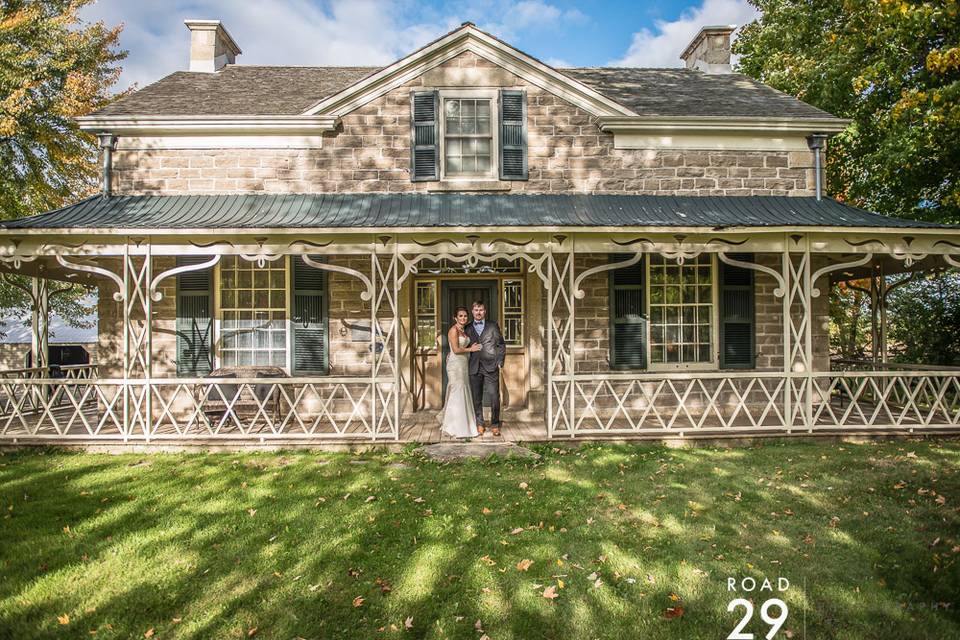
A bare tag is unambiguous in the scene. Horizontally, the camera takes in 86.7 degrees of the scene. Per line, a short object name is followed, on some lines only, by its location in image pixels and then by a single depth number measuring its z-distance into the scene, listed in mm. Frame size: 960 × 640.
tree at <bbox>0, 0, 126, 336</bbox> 14211
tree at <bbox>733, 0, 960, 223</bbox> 10031
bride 7324
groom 7457
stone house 8266
